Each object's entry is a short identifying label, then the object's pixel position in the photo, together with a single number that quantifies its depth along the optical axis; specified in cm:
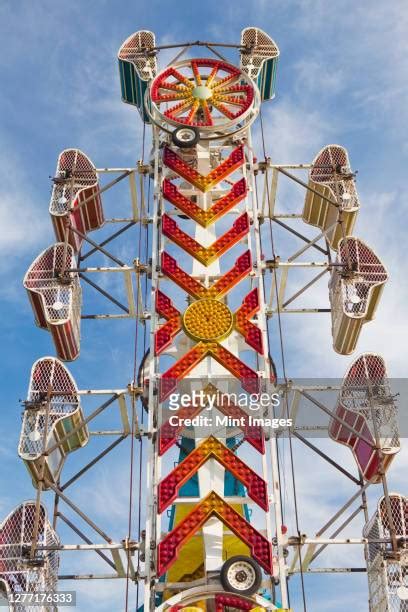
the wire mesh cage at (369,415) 1716
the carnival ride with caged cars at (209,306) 1493
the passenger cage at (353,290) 1903
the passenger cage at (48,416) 1680
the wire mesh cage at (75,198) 2103
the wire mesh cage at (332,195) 2105
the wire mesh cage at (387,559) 1537
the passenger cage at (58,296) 1894
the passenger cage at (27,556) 1508
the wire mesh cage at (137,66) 2425
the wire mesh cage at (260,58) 2447
